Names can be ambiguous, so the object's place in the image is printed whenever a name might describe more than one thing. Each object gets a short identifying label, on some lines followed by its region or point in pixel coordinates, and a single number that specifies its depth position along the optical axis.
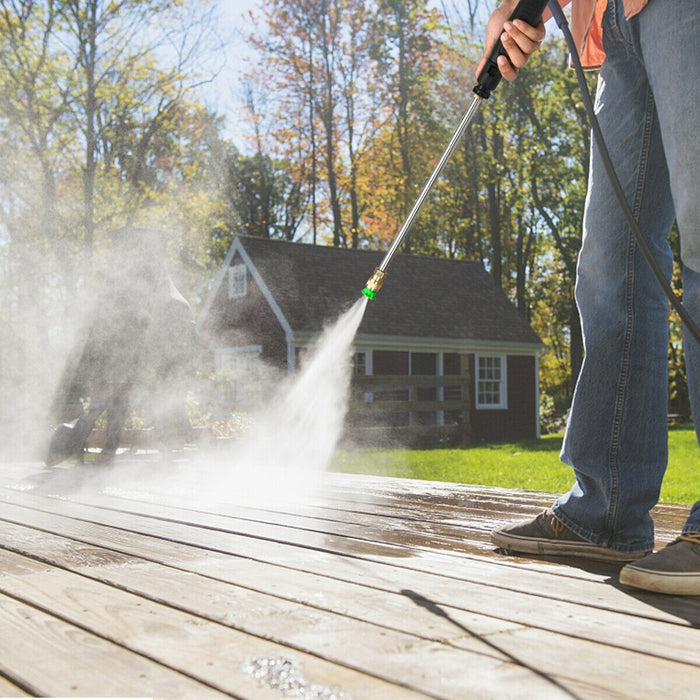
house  16.42
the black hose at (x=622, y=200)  1.76
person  1.99
